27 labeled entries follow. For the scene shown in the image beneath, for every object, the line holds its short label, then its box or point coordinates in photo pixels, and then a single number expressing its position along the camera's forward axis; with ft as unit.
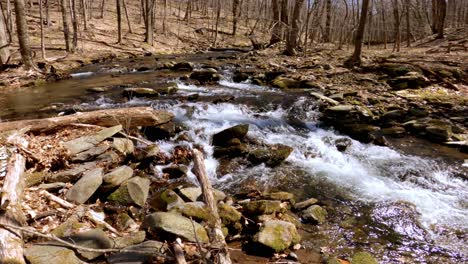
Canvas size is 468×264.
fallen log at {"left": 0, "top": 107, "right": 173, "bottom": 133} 22.20
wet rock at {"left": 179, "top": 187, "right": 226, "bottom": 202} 18.24
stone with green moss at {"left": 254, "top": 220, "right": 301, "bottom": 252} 15.49
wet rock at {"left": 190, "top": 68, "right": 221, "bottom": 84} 49.47
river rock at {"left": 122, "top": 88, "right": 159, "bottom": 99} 38.73
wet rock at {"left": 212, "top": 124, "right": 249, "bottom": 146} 28.19
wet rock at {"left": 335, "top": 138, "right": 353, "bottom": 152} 29.12
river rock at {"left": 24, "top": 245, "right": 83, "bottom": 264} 11.67
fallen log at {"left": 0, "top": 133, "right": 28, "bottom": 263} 11.35
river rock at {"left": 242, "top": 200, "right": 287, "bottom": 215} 17.85
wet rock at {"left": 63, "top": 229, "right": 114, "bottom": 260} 12.60
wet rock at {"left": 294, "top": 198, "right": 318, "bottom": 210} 19.77
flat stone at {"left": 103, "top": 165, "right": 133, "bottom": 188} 18.37
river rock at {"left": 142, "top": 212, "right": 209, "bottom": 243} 13.99
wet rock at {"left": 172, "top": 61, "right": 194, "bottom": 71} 57.82
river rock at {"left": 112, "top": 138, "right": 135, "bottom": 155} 23.01
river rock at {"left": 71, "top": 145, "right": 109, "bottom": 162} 20.83
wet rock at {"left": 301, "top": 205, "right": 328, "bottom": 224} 18.67
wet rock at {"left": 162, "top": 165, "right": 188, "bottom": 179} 22.75
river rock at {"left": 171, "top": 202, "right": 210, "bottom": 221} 15.64
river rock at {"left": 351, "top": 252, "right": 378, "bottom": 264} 14.90
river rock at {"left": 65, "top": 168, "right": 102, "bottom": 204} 16.85
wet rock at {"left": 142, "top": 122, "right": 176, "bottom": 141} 27.71
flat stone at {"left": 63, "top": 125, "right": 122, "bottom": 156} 21.18
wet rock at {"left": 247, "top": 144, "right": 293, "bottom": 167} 25.55
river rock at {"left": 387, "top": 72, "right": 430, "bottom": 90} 43.80
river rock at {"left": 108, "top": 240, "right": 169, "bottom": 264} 12.36
